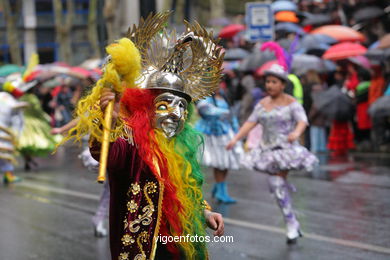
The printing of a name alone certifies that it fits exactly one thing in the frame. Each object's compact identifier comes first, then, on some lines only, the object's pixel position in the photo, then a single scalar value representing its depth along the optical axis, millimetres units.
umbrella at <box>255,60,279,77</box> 15660
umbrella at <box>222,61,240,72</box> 17900
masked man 3762
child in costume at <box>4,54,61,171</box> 14539
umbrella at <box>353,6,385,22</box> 18781
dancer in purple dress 7469
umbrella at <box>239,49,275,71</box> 16516
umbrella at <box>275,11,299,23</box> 20188
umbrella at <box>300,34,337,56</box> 17375
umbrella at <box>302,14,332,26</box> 20359
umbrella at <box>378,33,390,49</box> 14866
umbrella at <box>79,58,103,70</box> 27012
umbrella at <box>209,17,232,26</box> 27181
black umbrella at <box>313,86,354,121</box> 15578
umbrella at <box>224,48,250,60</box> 19812
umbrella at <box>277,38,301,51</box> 16734
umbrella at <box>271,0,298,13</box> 20672
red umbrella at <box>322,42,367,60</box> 15992
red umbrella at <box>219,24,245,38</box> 22828
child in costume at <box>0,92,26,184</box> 12211
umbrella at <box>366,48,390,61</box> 14711
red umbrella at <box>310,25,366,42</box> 17641
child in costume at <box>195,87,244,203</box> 10203
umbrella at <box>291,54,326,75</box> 15750
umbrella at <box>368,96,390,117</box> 14068
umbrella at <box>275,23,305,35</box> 19156
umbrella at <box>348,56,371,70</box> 15930
